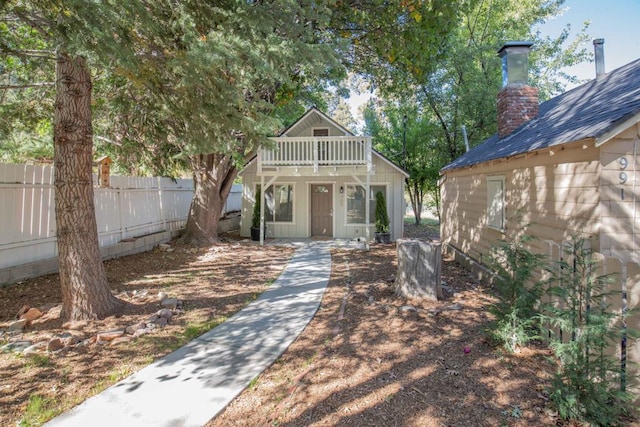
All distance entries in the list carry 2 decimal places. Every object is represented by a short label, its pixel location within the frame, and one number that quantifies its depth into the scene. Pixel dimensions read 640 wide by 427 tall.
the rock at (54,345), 4.12
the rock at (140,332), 4.64
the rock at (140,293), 6.21
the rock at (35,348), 4.06
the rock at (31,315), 4.95
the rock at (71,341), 4.28
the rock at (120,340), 4.43
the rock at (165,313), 5.22
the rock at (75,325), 4.71
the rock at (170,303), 5.66
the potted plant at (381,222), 13.76
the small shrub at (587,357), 2.79
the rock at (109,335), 4.46
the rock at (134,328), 4.73
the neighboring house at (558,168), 4.37
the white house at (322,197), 14.43
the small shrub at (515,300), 3.96
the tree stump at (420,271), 6.18
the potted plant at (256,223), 14.41
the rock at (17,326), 4.62
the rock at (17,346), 4.11
